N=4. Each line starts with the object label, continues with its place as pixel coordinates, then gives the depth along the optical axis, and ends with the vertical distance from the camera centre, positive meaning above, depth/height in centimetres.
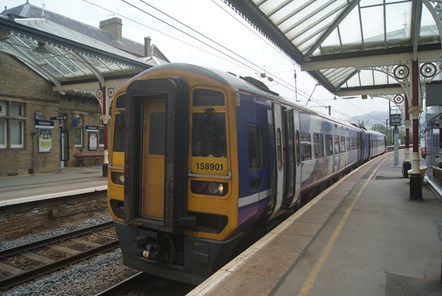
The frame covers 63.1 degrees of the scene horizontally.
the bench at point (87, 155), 2256 -43
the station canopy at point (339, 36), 976 +341
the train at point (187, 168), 471 -28
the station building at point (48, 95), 1617 +290
